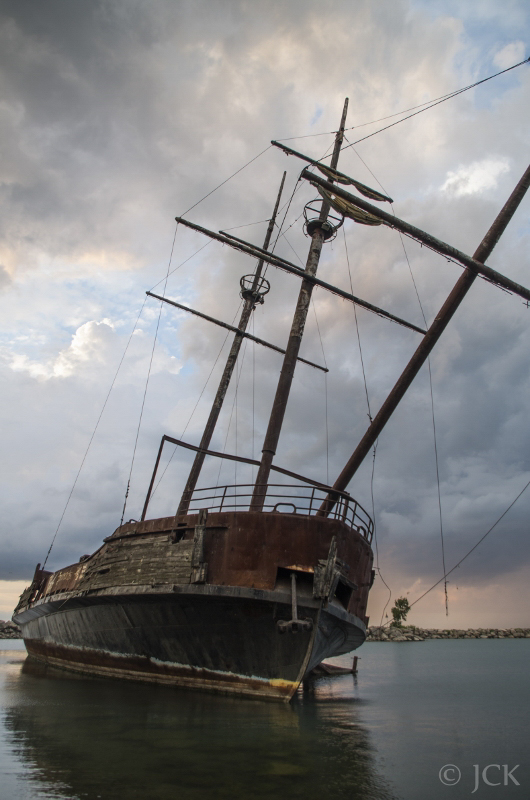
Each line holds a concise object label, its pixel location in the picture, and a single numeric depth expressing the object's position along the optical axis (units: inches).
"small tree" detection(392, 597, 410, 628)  3713.1
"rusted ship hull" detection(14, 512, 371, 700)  419.5
